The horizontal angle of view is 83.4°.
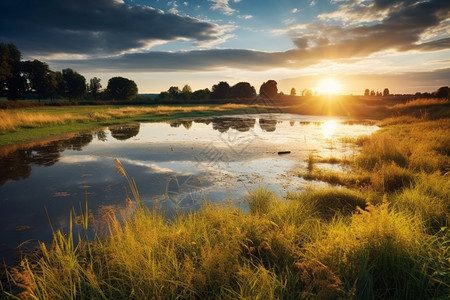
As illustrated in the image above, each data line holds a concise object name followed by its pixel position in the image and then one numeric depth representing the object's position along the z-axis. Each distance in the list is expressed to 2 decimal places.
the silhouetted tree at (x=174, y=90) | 128.45
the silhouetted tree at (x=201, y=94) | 120.25
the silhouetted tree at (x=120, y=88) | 107.25
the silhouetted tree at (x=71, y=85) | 93.00
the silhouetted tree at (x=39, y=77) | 70.31
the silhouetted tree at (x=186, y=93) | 117.94
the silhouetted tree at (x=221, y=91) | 118.94
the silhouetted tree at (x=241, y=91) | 121.27
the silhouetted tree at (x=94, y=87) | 113.01
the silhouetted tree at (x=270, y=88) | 122.12
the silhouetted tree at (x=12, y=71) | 51.78
